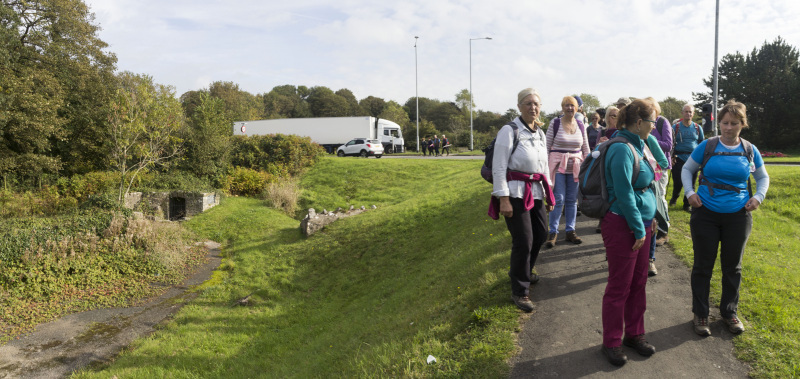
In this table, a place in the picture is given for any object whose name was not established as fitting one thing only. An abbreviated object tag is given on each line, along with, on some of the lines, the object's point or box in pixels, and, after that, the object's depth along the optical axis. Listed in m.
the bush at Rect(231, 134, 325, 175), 23.81
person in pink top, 5.99
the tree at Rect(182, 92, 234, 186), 20.45
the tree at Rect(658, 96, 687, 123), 48.56
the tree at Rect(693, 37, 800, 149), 34.59
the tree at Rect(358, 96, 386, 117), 76.94
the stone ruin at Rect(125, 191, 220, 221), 17.94
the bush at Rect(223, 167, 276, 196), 20.97
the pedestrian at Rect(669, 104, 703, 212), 7.56
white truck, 37.94
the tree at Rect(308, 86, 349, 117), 72.00
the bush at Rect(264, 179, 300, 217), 18.23
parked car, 31.38
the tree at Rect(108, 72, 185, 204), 15.97
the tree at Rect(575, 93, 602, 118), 68.38
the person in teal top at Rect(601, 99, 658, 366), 3.32
